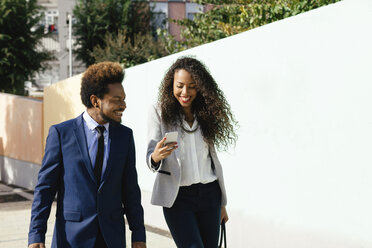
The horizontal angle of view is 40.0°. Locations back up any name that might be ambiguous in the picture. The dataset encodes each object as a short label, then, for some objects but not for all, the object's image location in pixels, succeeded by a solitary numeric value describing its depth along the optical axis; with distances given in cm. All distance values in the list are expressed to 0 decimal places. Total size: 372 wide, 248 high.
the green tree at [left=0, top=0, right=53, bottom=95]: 2066
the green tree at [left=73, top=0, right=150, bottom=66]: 2584
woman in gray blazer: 321
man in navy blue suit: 271
